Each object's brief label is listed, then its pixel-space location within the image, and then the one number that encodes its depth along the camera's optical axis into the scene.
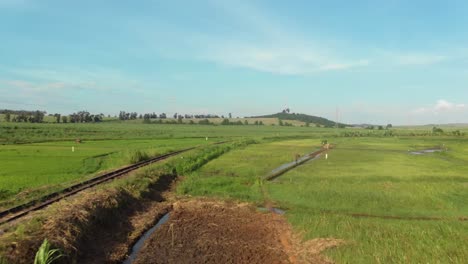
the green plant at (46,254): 9.25
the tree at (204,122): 190.50
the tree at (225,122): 192.88
